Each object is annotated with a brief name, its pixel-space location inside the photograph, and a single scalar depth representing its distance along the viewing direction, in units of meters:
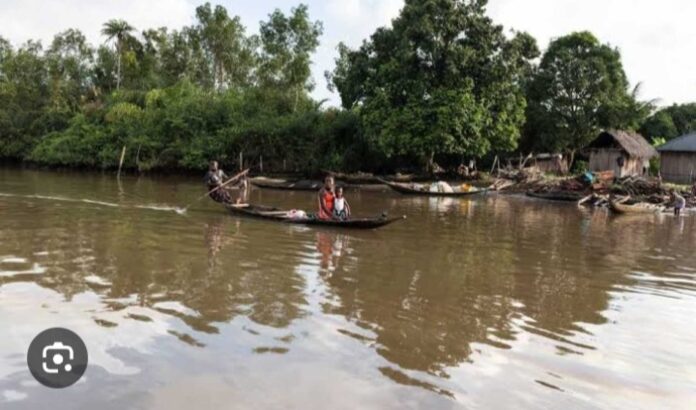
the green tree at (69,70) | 41.11
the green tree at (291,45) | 35.91
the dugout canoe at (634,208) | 20.28
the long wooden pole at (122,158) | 33.80
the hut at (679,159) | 30.19
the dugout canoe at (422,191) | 23.77
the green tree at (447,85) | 26.55
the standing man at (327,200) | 13.86
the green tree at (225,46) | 37.94
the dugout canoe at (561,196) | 23.95
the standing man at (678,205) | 20.86
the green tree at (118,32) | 41.81
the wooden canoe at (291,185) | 25.36
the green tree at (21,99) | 40.56
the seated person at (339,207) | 13.94
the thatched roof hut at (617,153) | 31.22
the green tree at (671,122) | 39.53
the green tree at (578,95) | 29.81
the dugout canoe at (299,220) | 13.06
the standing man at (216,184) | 16.48
